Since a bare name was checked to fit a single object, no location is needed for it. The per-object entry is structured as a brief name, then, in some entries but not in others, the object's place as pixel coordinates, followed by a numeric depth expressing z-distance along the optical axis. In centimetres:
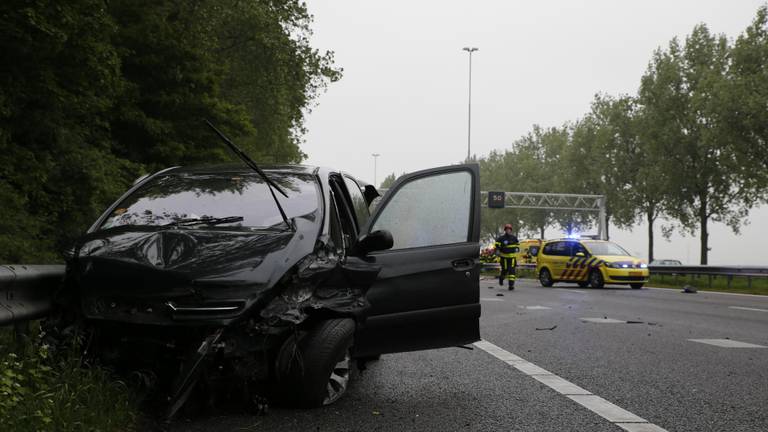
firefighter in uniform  2209
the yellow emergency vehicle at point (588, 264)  2427
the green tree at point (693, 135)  4284
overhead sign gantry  5825
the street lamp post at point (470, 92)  6438
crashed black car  411
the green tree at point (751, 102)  3619
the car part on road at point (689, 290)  2242
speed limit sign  5768
